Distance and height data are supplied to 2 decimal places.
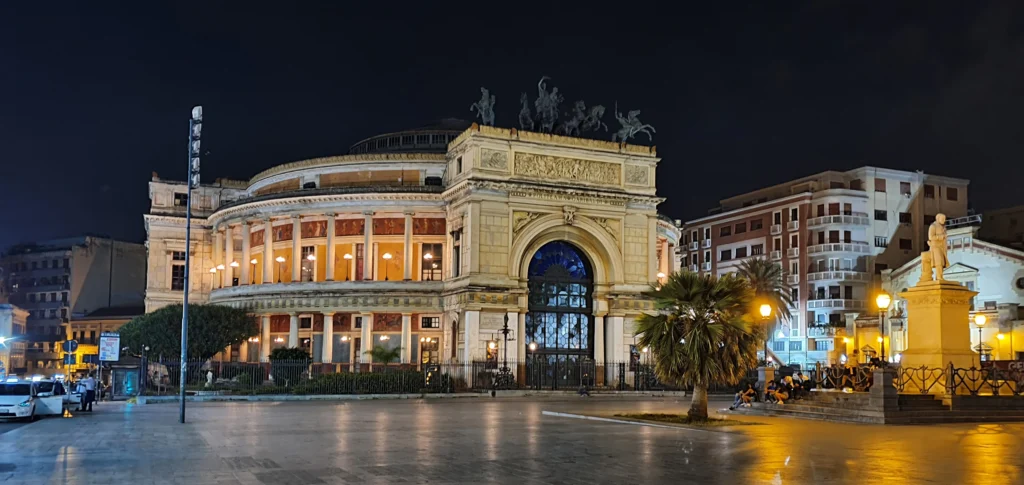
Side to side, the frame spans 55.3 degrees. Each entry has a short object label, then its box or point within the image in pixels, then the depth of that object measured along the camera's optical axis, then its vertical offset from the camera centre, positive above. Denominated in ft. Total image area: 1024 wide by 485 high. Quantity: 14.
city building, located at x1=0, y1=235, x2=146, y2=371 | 388.78 +17.63
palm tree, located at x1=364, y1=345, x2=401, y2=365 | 190.19 -4.87
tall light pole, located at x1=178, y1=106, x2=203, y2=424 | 100.42 +18.07
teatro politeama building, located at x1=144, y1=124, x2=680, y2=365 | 196.44 +17.60
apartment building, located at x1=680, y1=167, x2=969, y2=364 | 271.49 +27.98
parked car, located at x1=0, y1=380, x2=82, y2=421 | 105.29 -8.35
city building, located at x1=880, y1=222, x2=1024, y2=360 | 211.82 +11.40
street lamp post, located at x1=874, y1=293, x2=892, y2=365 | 104.63 +3.62
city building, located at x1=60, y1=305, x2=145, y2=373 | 355.97 +1.30
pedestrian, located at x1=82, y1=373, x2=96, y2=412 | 119.64 -8.39
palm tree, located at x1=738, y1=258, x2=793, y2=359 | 250.78 +13.50
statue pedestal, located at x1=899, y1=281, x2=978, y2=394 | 101.96 +1.13
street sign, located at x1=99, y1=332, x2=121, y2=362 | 117.80 -2.41
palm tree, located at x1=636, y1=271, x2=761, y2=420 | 96.53 -0.13
